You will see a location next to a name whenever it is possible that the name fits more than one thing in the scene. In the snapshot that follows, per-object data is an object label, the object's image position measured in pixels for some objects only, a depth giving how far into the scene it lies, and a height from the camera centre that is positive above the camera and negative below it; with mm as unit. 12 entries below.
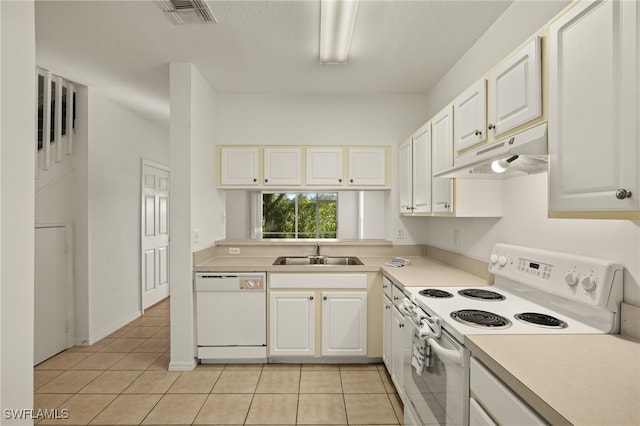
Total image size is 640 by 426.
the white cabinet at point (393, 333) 2270 -897
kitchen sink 3422 -483
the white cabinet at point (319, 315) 2895 -893
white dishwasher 2912 -915
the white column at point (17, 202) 1316 +50
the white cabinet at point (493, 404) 922 -589
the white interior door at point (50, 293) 2971 -746
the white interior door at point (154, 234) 4410 -285
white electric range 1296 -464
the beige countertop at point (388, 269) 2229 -456
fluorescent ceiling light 1914 +1219
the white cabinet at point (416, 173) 2586 +358
